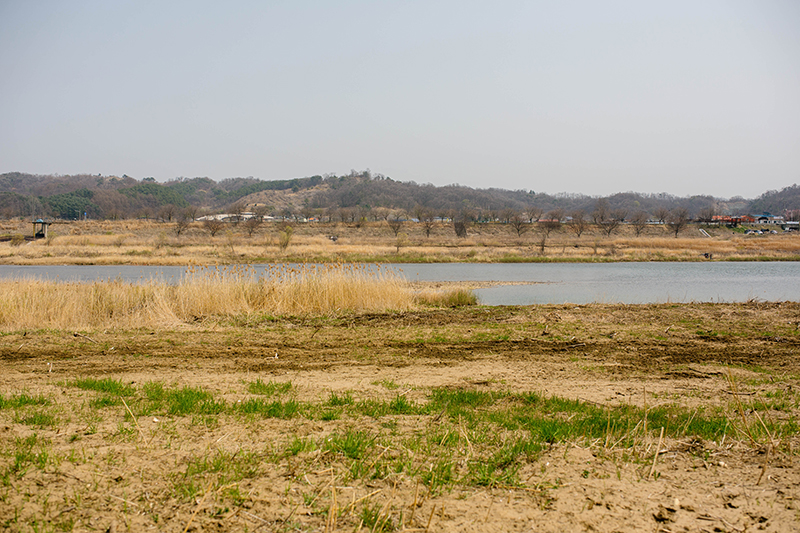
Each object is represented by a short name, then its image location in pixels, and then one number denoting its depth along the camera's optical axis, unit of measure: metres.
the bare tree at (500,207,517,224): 116.91
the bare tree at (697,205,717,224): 110.75
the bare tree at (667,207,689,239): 93.12
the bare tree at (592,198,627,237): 93.19
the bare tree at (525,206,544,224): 130.38
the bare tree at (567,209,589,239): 92.53
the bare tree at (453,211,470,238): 87.50
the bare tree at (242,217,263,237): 83.81
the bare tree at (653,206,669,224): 118.57
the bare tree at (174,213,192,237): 80.75
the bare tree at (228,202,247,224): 112.88
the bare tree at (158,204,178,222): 120.72
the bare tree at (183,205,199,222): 116.62
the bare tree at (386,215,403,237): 90.79
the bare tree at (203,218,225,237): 81.06
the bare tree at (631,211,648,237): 94.81
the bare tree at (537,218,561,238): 92.50
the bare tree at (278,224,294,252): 60.97
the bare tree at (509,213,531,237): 88.62
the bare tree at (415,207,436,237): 90.32
